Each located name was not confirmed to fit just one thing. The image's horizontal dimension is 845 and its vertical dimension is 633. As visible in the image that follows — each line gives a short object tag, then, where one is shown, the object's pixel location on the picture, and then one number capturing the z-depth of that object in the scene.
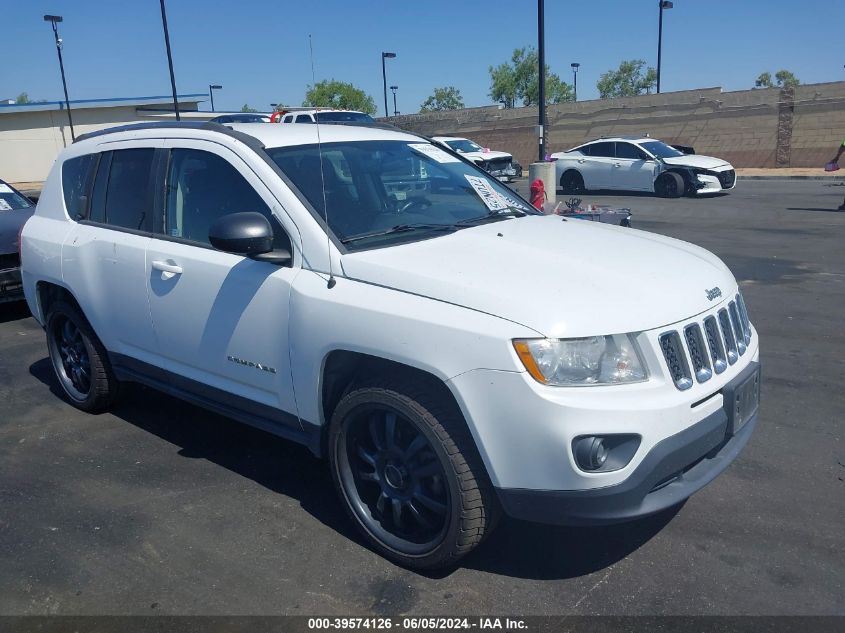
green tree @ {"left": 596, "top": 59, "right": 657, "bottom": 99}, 87.06
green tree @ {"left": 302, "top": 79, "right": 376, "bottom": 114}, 66.62
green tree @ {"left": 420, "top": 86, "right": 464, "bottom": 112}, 102.19
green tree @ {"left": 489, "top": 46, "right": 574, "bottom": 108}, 77.44
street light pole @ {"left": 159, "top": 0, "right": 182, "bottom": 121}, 29.46
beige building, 43.56
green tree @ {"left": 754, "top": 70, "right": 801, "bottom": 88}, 103.06
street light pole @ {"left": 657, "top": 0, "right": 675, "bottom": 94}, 42.44
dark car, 7.63
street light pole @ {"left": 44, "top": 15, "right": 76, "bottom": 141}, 37.03
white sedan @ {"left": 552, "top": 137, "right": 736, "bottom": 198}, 19.11
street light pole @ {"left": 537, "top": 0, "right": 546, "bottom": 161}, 15.30
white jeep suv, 2.75
